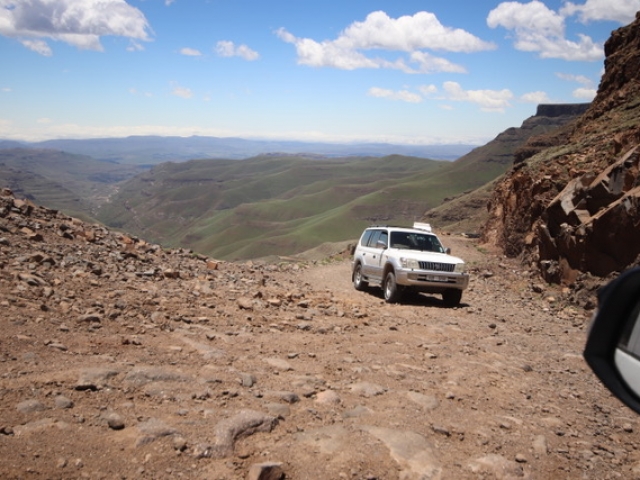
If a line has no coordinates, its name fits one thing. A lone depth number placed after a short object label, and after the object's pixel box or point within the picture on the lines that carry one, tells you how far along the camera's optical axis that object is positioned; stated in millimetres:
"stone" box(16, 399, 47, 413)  4506
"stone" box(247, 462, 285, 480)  3994
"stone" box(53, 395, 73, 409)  4703
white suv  13305
